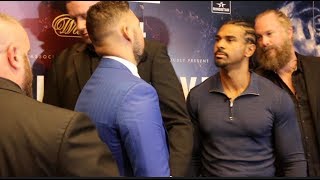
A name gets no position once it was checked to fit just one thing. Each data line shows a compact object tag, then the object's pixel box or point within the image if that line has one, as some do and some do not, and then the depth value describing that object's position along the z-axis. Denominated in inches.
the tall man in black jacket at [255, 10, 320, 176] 78.4
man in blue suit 44.8
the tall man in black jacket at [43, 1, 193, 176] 70.5
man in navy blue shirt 71.0
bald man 32.8
